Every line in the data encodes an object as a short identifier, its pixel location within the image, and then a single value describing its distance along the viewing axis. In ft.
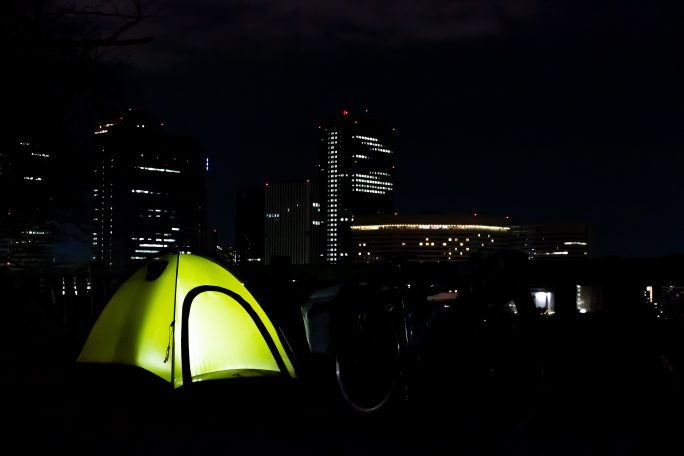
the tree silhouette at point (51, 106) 37.52
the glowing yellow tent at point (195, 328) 24.58
